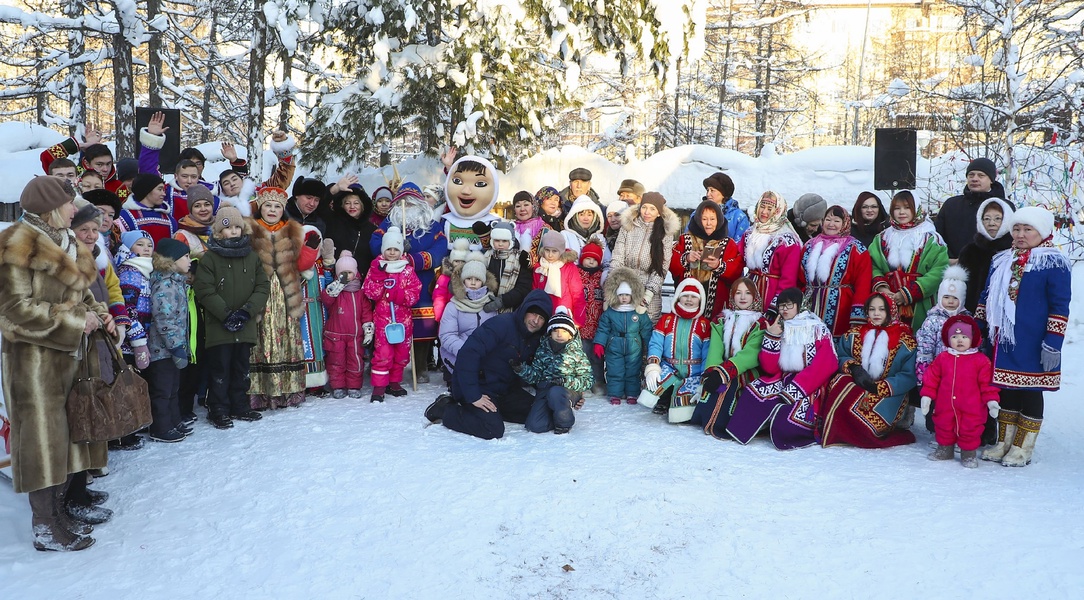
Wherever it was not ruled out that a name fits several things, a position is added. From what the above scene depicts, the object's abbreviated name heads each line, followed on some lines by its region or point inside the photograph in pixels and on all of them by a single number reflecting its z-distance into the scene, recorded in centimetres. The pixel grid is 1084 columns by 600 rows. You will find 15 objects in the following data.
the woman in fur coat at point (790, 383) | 490
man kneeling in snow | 494
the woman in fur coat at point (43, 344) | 321
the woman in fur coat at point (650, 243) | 589
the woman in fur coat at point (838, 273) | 525
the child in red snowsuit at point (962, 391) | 451
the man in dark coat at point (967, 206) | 538
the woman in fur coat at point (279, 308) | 530
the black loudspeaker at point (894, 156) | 762
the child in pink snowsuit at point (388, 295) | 566
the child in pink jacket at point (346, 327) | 564
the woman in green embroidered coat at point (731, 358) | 513
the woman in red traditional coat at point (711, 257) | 571
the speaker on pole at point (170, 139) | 680
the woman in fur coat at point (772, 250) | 545
